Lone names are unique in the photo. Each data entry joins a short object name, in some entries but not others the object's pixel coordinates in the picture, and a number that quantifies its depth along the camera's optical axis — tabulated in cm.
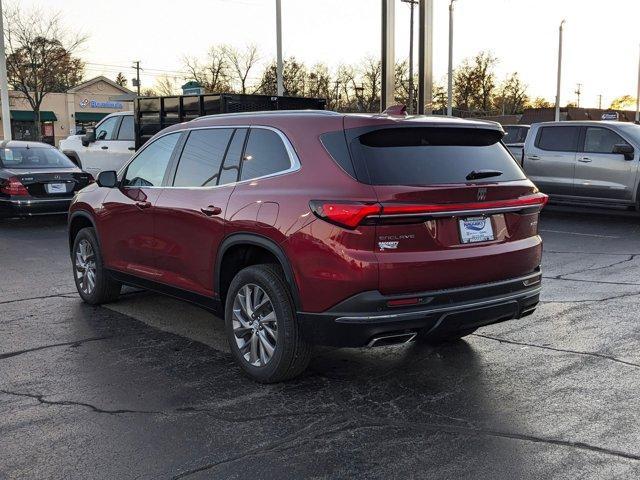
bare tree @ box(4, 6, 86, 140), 4381
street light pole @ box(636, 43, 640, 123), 4811
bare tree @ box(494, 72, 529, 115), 7131
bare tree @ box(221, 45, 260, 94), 6091
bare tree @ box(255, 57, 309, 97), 5853
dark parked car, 1258
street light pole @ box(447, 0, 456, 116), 3759
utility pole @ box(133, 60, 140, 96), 7288
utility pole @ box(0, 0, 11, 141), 2406
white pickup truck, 1695
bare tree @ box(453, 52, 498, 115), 6481
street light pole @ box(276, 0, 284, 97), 2692
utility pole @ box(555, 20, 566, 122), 4206
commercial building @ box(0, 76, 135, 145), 6203
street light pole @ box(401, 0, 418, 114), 4427
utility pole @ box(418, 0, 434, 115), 1977
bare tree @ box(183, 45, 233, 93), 6069
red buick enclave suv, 402
